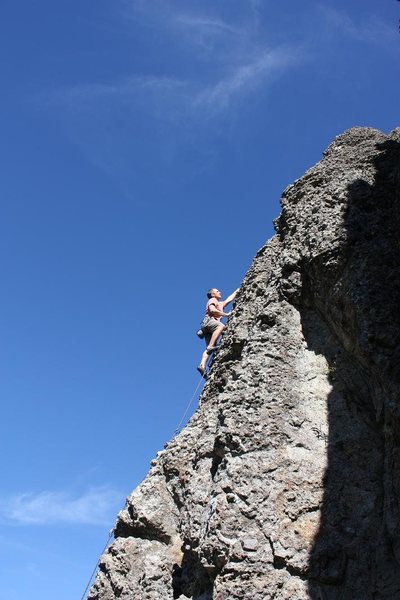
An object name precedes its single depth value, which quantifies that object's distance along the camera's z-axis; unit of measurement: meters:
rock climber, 14.45
